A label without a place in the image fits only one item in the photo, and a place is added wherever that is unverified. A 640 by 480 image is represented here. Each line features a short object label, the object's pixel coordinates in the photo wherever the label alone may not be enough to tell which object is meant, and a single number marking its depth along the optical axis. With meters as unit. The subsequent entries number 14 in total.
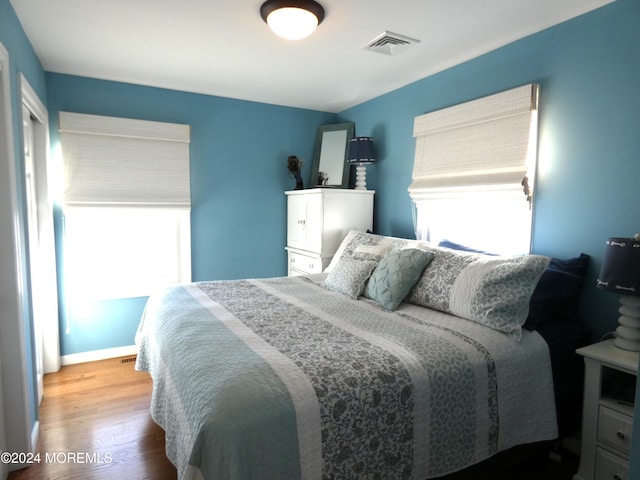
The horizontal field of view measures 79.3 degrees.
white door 2.55
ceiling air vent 2.36
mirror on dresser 3.87
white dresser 3.46
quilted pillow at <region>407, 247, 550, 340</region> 1.85
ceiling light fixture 1.94
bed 1.21
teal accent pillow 2.22
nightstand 1.63
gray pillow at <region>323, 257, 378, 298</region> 2.46
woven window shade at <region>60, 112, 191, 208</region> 3.14
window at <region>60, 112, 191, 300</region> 3.18
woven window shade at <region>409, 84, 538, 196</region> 2.33
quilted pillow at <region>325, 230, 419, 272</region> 2.65
